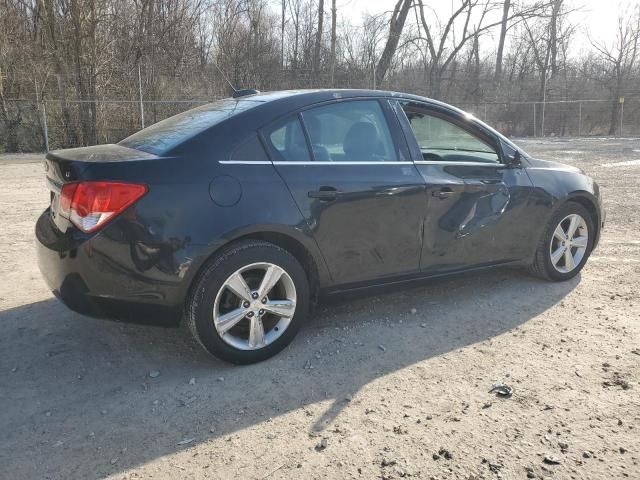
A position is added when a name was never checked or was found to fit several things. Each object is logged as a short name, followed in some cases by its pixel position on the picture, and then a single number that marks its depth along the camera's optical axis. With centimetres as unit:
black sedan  288
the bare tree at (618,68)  2784
